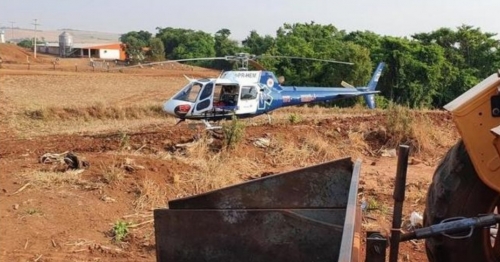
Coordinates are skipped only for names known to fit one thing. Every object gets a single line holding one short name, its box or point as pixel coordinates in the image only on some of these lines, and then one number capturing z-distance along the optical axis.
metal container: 3.83
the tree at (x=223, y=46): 71.26
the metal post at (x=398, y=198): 2.74
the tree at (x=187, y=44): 77.25
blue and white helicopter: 14.90
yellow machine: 3.31
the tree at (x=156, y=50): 72.06
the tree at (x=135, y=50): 71.75
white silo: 100.12
